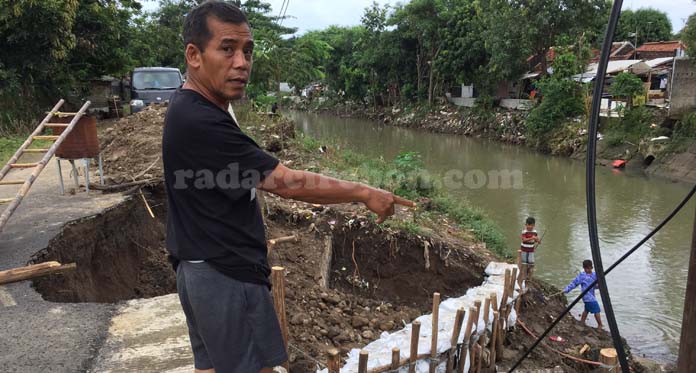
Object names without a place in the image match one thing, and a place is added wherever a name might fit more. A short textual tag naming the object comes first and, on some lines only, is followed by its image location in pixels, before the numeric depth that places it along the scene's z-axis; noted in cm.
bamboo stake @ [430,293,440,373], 348
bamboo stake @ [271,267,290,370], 307
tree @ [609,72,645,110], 1705
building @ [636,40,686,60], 2614
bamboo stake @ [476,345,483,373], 421
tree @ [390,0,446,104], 2558
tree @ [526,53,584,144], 1859
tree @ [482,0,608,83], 1886
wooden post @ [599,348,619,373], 412
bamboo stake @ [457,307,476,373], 395
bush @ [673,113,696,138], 1441
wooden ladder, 420
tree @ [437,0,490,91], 2358
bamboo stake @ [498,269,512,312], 468
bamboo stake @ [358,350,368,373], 308
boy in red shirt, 636
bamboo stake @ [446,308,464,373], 383
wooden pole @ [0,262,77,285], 378
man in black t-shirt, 153
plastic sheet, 364
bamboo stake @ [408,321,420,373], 337
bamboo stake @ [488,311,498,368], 455
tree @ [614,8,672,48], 3206
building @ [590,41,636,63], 2698
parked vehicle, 1318
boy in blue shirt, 579
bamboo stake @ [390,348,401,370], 339
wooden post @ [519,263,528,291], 520
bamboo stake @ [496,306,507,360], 473
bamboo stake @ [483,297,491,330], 429
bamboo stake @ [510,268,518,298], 482
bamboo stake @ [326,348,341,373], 298
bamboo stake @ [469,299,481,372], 407
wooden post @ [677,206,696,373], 158
